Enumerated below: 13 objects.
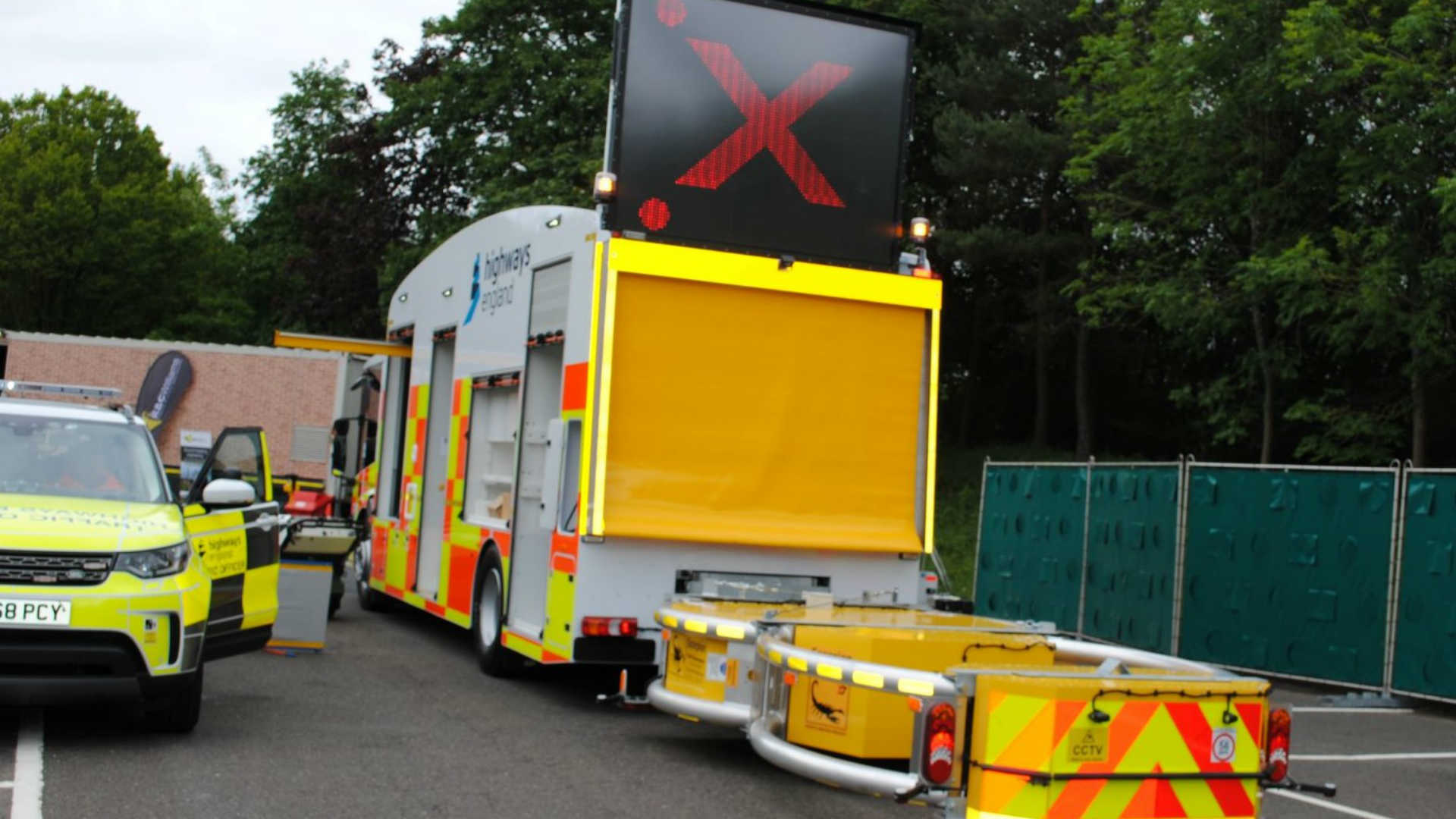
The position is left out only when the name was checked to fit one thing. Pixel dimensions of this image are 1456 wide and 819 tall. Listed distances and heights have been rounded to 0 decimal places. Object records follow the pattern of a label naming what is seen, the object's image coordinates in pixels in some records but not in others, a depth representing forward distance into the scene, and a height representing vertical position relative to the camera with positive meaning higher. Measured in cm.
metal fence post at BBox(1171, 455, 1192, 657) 1611 -40
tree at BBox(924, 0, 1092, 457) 3419 +677
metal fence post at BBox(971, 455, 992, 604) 2052 -96
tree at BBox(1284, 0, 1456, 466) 2294 +488
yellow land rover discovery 820 -76
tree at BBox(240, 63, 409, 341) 4216 +600
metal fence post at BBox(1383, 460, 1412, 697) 1369 -59
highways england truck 1014 +66
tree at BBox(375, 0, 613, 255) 3753 +802
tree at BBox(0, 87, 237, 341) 5481 +643
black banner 3516 +80
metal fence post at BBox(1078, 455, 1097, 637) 1792 -53
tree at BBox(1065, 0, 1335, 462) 2655 +533
